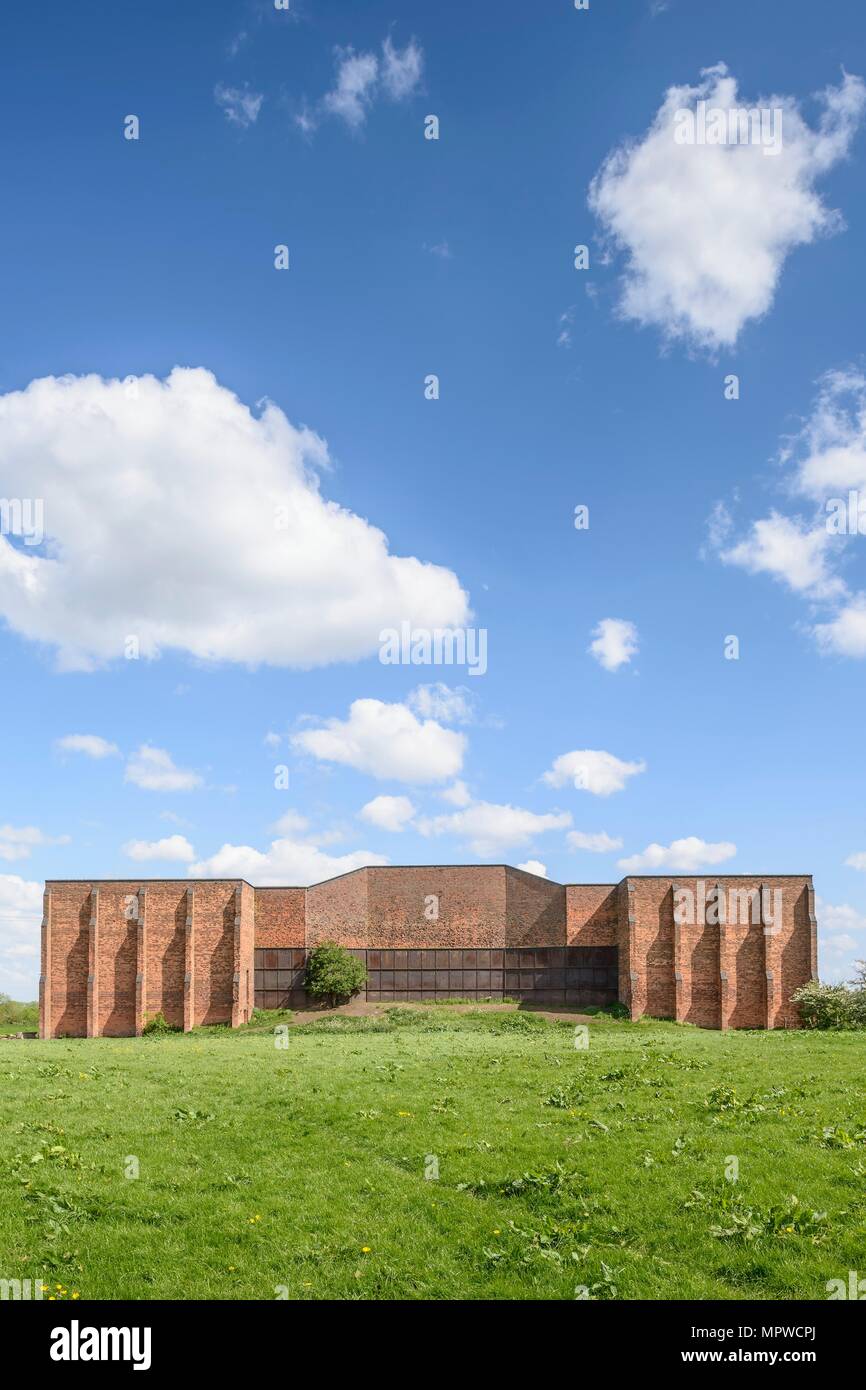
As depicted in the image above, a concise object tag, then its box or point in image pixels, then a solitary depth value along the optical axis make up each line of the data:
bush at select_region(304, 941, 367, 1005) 57.19
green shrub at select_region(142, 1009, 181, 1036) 53.22
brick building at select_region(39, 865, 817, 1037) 54.56
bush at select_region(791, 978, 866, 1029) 47.81
